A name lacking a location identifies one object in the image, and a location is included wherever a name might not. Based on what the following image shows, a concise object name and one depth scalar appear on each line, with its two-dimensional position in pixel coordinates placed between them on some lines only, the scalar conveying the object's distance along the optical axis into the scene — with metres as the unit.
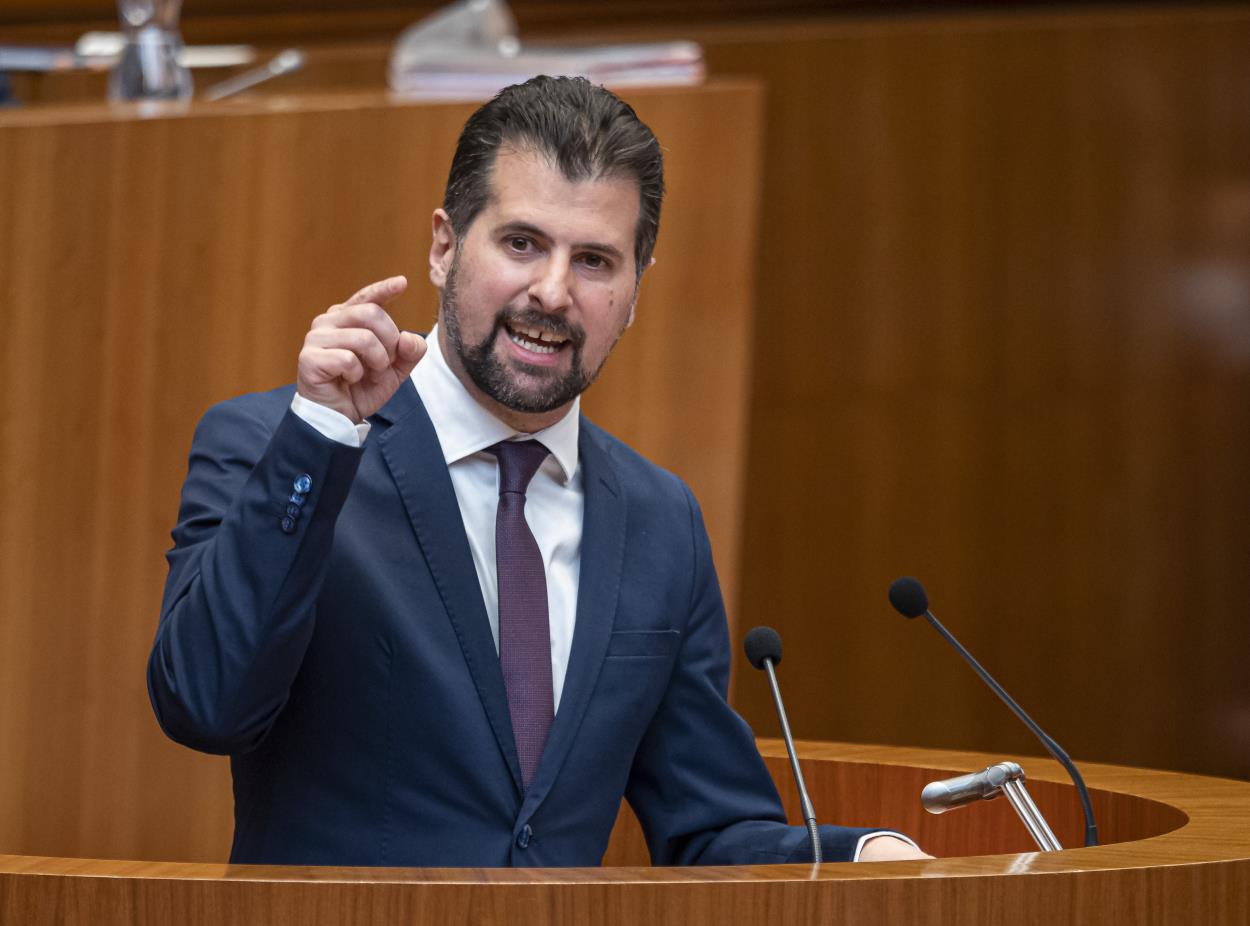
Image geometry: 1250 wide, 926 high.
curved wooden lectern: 7.06
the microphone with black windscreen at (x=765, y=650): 7.38
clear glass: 8.29
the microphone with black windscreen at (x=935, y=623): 7.42
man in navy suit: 7.41
